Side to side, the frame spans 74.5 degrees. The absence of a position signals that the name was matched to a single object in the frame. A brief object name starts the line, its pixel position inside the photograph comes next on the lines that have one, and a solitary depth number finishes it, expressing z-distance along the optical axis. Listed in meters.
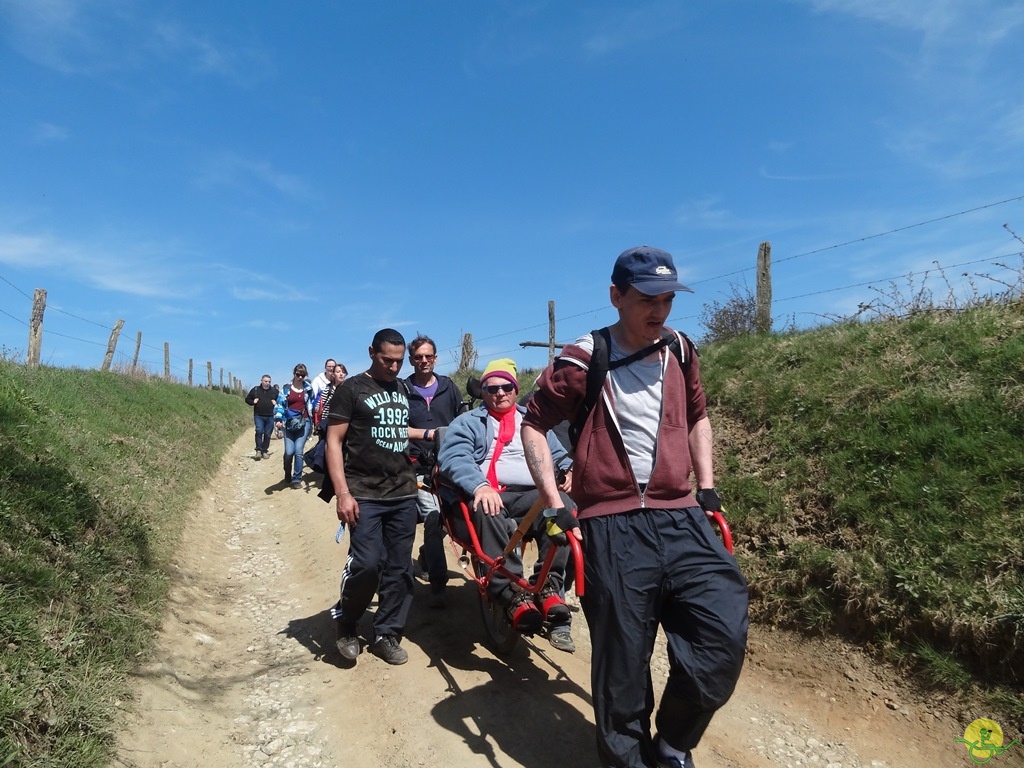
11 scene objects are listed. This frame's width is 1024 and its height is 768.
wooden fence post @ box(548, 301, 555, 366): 17.19
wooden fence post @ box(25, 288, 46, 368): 13.72
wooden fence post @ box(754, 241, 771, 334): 10.33
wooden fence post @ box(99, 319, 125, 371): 19.36
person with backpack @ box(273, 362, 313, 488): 11.16
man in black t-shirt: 4.50
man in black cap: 2.62
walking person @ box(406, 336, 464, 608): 5.67
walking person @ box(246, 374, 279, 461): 14.90
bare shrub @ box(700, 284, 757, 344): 10.93
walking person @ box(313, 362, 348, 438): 10.43
